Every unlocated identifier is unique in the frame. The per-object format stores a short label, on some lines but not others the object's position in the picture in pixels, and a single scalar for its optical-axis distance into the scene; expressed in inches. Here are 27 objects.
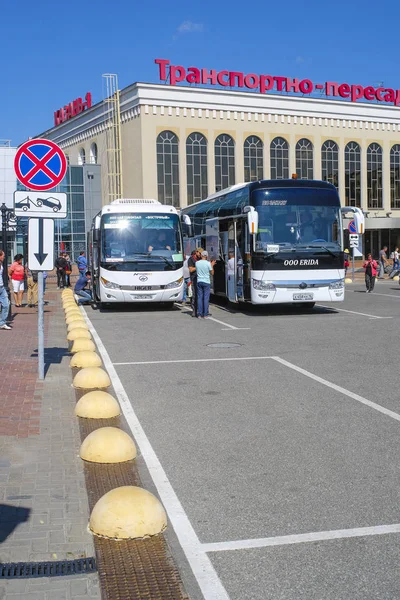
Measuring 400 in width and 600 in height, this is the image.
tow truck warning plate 382.3
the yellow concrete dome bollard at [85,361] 427.2
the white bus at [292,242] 735.7
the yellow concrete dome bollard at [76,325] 574.5
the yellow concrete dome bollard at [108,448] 242.5
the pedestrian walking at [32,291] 961.5
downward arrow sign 389.1
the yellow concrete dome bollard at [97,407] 307.6
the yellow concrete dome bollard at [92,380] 370.6
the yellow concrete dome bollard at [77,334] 531.6
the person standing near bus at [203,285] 746.8
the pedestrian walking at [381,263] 1655.0
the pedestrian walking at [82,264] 1401.3
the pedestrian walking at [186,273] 946.4
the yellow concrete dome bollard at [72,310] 690.4
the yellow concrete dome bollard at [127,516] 178.2
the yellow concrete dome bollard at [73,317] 630.1
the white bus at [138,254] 826.2
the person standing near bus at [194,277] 770.2
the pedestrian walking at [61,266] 1419.8
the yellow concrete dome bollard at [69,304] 789.9
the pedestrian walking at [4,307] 668.7
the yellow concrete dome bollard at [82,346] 478.0
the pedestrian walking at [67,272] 1445.6
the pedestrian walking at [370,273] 1136.8
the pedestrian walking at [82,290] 1000.9
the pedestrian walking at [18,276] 950.4
